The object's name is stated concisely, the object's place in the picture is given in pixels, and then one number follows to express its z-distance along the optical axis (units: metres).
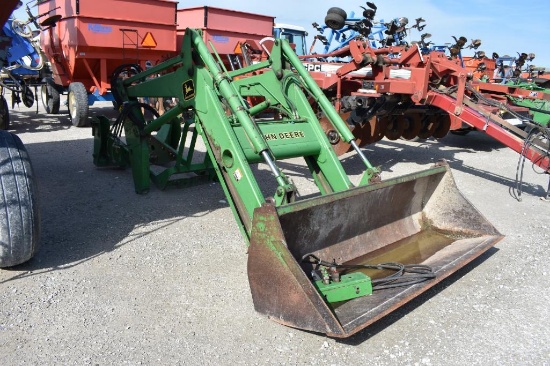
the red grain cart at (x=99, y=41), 9.23
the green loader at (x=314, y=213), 2.87
